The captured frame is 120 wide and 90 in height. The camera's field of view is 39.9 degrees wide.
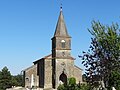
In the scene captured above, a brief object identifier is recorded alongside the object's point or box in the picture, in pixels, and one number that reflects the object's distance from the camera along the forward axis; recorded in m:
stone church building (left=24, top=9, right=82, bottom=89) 36.13
